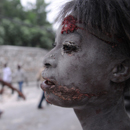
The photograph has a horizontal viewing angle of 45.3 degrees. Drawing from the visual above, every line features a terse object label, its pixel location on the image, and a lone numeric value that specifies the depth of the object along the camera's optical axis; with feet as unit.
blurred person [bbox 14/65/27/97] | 22.36
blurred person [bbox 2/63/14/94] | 21.48
